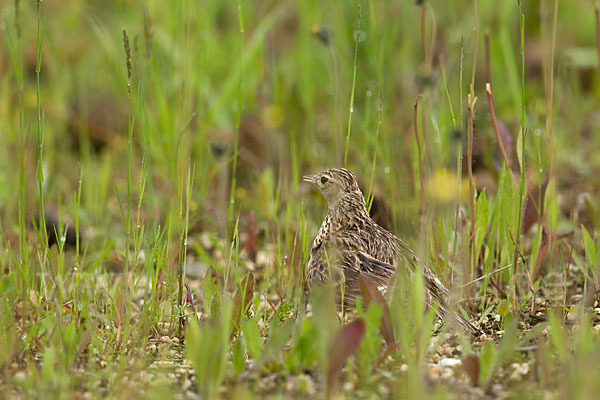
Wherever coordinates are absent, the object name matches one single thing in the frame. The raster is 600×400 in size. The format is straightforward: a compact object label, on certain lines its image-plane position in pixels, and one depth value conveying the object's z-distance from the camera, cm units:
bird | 692
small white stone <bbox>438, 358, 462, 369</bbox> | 607
